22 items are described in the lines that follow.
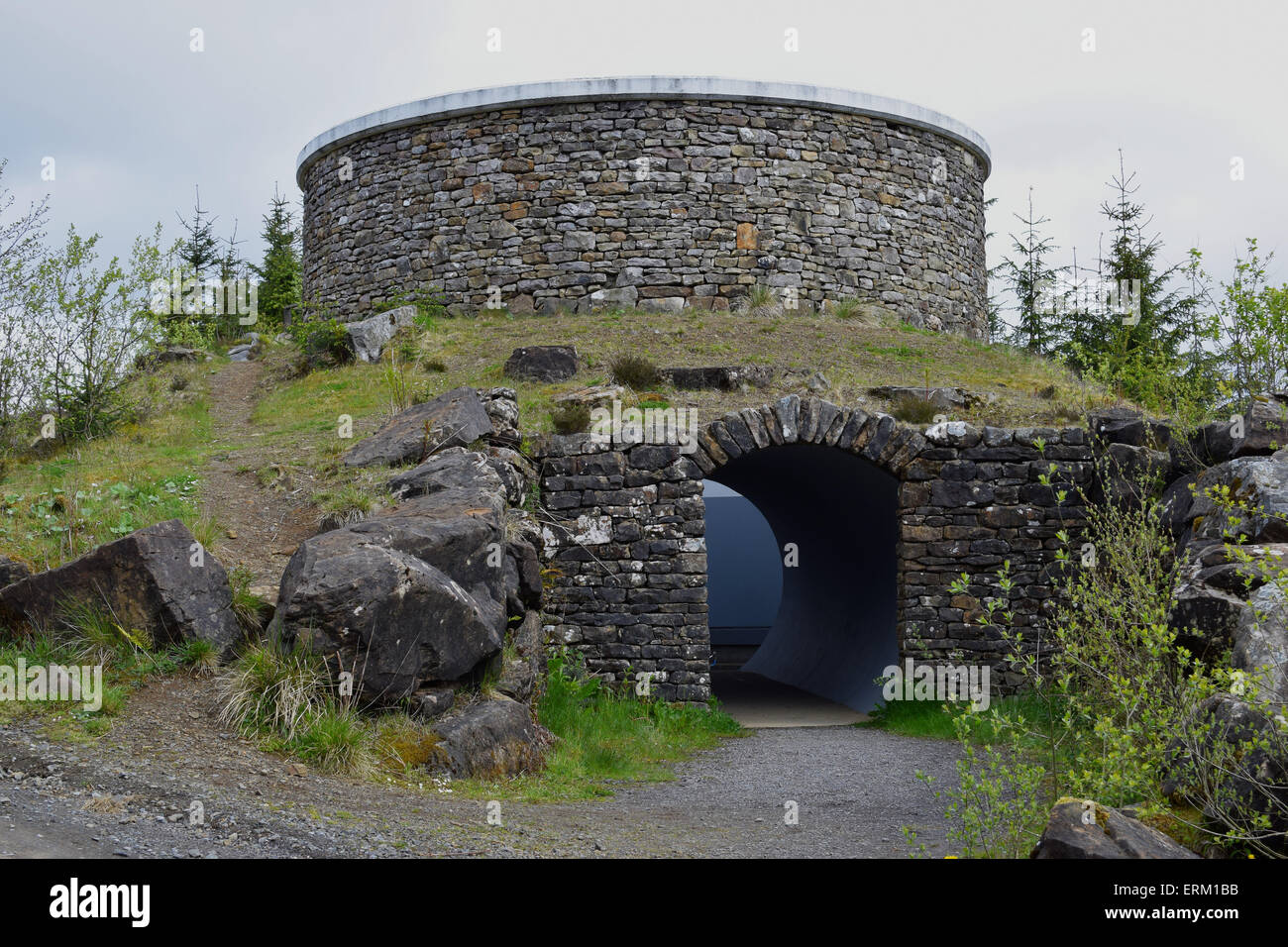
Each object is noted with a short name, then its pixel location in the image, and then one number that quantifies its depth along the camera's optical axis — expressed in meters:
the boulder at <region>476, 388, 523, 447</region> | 9.73
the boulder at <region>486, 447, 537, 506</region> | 9.12
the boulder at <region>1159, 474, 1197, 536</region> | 8.90
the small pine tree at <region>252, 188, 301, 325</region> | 22.12
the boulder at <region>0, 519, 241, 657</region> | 6.70
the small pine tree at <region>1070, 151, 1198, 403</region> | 18.80
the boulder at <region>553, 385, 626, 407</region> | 10.68
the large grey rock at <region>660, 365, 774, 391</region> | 11.71
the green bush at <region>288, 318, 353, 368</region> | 14.65
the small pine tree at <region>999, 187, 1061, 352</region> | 21.55
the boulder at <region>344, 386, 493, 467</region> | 9.31
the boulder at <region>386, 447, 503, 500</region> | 8.41
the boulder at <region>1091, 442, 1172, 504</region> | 9.71
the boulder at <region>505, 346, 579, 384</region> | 12.23
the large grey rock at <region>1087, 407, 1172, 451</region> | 10.11
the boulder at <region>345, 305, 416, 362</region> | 14.48
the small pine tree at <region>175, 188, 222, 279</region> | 26.19
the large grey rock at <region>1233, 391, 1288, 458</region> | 8.84
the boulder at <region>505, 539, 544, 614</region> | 8.49
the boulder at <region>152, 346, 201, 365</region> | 17.25
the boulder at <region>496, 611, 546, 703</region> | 7.61
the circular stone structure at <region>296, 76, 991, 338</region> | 15.52
